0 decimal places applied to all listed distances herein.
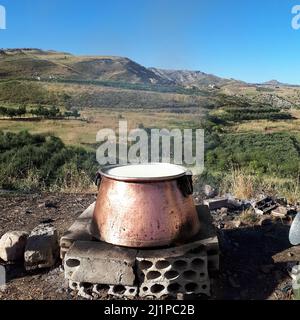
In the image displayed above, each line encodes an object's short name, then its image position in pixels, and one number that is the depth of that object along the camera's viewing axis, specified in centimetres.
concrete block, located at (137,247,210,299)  305
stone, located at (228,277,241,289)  331
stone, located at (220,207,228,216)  509
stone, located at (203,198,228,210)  525
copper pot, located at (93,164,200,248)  318
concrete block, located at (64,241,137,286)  302
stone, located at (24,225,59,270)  354
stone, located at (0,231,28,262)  373
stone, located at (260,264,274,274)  353
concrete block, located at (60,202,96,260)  343
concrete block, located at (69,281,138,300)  307
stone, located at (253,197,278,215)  501
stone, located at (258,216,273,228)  468
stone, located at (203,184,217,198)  621
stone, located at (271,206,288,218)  489
